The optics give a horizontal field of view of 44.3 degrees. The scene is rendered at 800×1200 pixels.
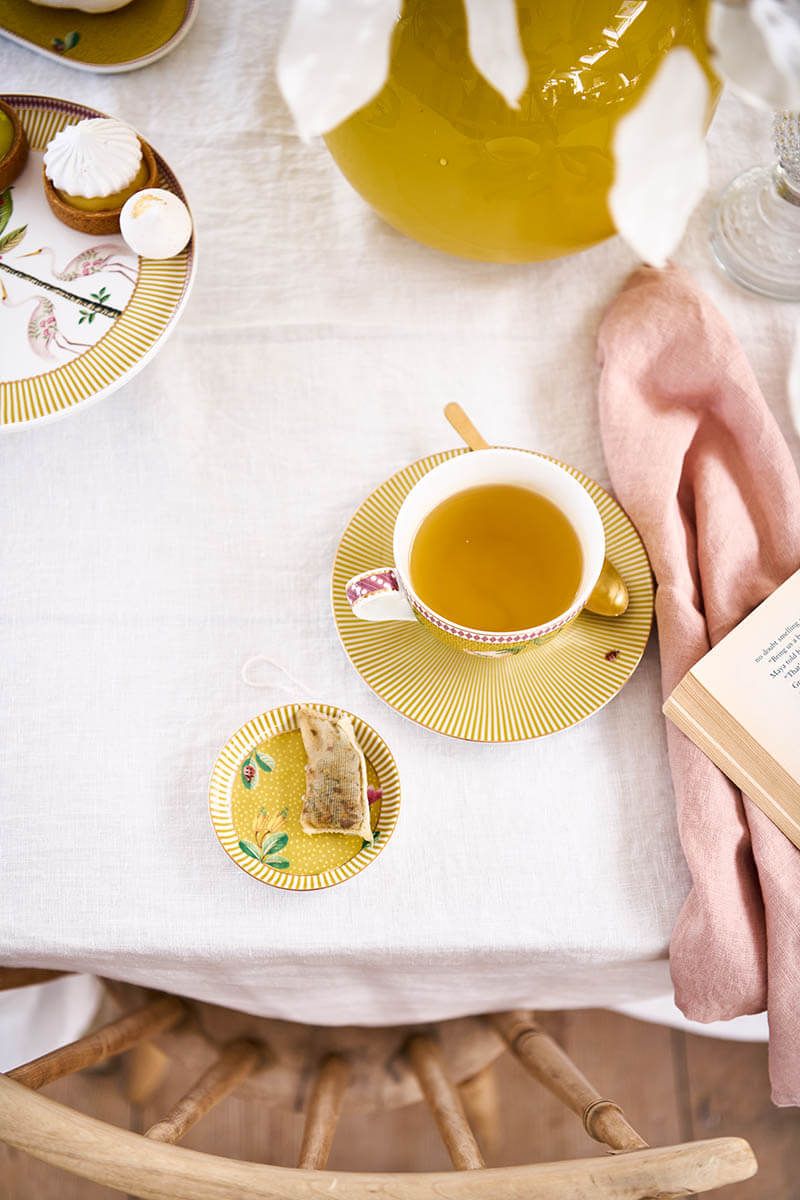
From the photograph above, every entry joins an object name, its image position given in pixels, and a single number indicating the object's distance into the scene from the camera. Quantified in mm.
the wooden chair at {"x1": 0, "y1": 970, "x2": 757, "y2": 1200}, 437
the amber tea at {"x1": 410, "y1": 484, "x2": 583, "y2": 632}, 531
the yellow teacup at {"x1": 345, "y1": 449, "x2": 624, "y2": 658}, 508
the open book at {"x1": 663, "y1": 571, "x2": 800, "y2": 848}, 506
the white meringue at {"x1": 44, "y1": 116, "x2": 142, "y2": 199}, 581
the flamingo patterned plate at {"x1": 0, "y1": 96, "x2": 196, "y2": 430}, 567
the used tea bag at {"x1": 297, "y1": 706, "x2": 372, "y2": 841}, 520
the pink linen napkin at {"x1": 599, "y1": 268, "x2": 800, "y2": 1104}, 491
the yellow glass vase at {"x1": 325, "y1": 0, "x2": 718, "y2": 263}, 466
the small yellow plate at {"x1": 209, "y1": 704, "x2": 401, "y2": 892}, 515
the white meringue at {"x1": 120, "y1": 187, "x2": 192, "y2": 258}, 582
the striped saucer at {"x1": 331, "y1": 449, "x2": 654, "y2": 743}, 535
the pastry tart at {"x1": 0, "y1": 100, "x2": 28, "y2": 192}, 612
